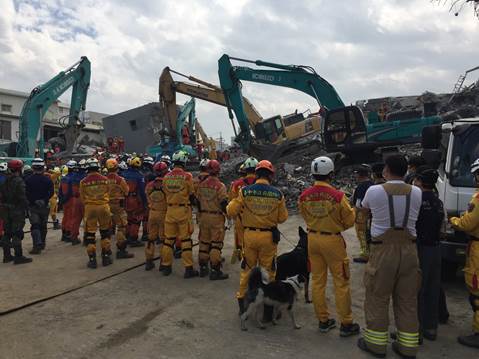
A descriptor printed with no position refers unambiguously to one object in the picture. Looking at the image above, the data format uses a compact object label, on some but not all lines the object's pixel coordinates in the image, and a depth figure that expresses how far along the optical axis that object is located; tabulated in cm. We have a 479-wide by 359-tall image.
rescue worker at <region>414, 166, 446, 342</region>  403
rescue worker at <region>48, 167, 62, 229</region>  1148
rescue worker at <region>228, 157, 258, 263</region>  666
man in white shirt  368
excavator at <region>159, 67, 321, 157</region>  1814
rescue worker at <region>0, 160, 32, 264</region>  748
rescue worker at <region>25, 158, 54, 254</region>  845
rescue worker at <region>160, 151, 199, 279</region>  641
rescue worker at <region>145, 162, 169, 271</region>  689
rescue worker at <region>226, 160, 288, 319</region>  476
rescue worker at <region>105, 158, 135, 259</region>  775
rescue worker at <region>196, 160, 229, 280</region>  634
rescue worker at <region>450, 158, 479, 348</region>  393
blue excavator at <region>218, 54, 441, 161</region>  1486
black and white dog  443
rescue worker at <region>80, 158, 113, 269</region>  713
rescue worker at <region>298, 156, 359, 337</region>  419
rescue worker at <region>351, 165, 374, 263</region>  686
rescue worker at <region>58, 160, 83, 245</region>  948
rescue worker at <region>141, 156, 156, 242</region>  862
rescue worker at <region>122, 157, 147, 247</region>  854
